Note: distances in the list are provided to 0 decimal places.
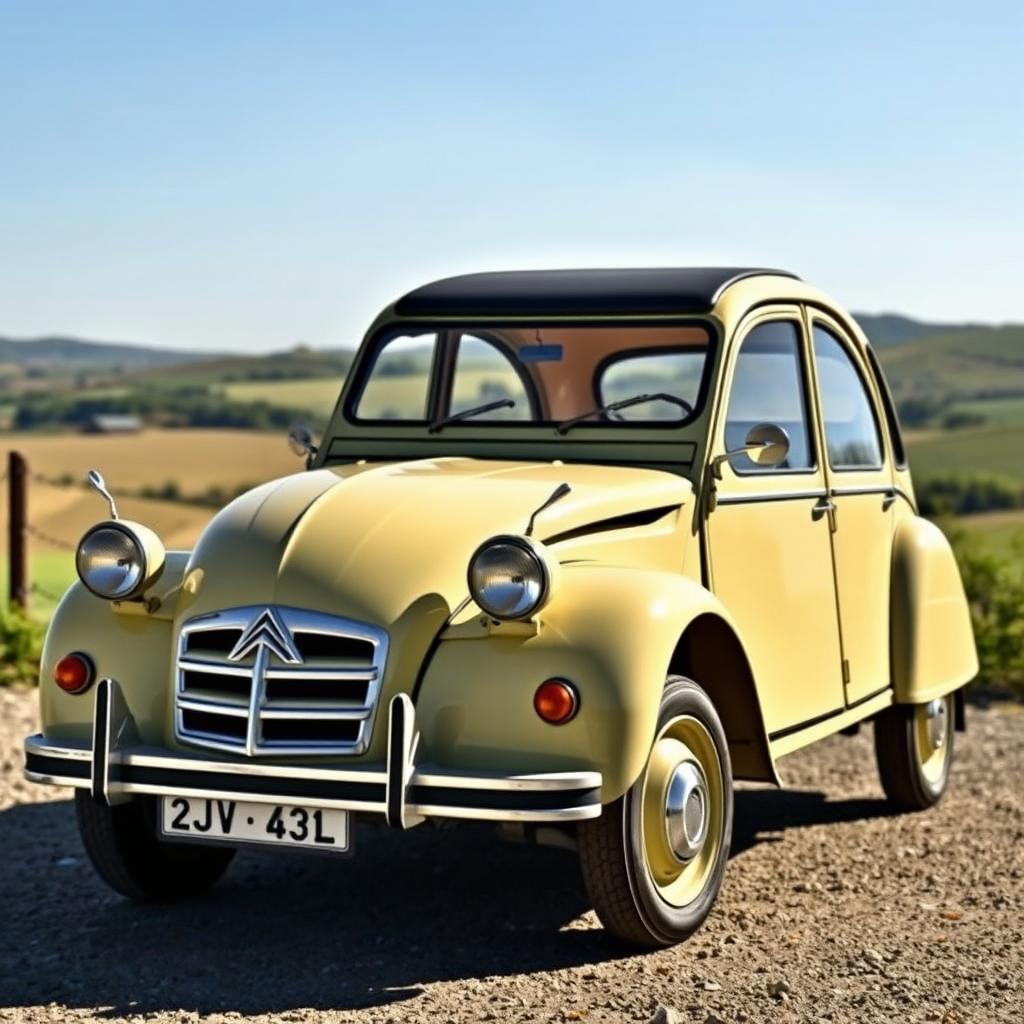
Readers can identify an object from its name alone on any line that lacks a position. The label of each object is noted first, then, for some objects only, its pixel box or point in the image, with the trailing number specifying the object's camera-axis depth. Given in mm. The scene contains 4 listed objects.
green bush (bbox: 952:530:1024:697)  12359
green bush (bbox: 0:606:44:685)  11539
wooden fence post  12219
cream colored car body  5352
